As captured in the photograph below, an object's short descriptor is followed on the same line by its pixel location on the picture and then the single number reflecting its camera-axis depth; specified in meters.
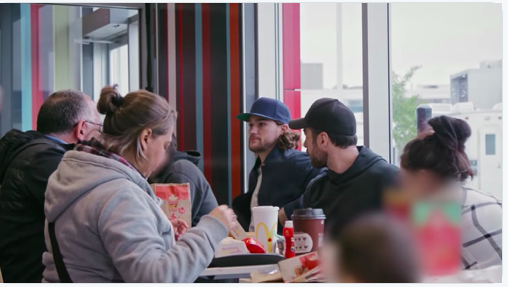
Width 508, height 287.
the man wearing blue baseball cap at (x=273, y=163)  4.00
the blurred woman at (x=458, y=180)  2.14
